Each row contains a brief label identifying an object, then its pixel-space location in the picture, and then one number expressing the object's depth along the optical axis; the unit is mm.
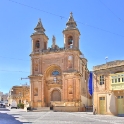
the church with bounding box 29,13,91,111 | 34326
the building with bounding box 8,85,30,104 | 52185
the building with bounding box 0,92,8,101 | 94995
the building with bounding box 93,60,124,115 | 21513
